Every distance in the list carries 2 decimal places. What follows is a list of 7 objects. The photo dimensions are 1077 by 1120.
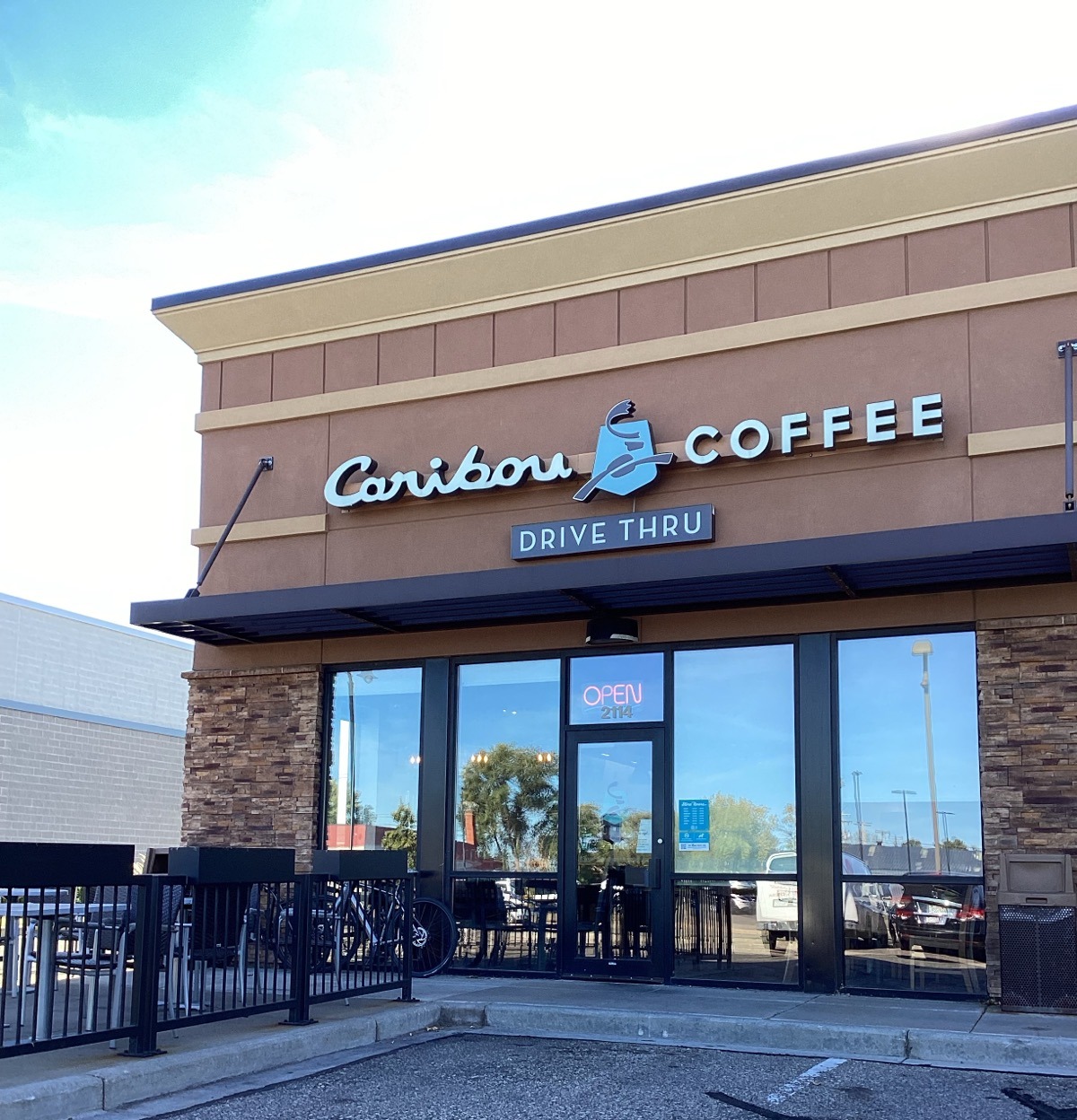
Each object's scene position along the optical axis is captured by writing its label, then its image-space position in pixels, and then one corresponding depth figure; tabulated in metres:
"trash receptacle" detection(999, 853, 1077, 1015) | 10.09
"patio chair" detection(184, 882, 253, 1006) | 8.52
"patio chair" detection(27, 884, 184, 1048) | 7.79
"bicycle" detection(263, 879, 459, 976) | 9.65
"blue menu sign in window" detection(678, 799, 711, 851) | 12.16
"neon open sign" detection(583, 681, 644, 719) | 12.74
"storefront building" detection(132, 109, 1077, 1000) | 11.17
